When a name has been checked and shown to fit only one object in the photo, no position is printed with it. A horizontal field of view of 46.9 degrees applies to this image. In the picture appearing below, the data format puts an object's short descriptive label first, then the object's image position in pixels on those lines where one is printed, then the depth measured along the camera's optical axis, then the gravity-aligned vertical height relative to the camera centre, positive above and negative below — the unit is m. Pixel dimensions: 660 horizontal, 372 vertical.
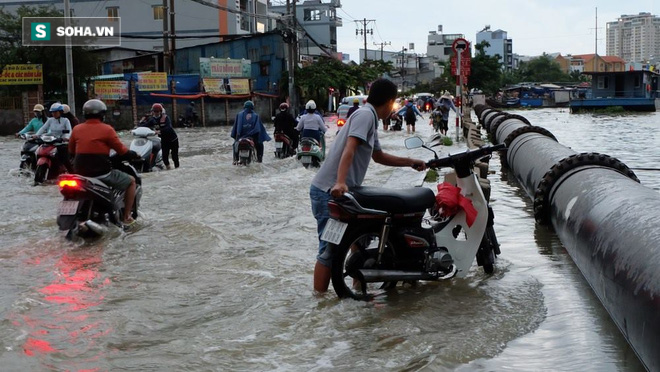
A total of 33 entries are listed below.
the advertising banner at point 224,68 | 42.40 +2.80
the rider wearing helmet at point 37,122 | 15.19 -0.04
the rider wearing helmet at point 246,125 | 16.08 -0.19
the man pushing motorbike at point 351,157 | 5.24 -0.30
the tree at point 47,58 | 35.91 +2.94
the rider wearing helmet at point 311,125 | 16.42 -0.22
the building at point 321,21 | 83.26 +10.34
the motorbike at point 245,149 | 16.08 -0.70
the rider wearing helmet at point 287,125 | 18.05 -0.23
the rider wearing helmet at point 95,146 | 8.12 -0.30
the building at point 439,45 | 136.12 +12.47
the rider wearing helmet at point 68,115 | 14.48 +0.08
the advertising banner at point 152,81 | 38.31 +1.85
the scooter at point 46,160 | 13.43 -0.71
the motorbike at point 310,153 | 15.89 -0.79
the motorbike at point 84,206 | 7.93 -0.93
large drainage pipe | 3.94 -0.83
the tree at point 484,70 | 76.44 +4.20
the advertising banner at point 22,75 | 34.66 +2.06
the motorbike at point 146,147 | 14.73 -0.57
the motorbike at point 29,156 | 15.10 -0.72
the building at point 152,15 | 55.34 +7.43
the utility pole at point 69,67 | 23.73 +1.64
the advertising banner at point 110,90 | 36.88 +1.39
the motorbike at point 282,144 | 18.30 -0.69
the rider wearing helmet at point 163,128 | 15.87 -0.22
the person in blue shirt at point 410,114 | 29.55 -0.03
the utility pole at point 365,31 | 89.72 +9.78
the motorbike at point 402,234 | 5.21 -0.87
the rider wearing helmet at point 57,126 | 13.98 -0.12
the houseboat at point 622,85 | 55.75 +1.86
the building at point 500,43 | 152.38 +13.70
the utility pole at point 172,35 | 37.16 +3.97
